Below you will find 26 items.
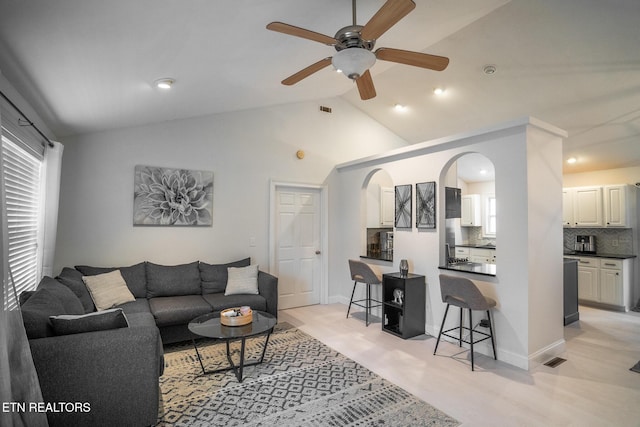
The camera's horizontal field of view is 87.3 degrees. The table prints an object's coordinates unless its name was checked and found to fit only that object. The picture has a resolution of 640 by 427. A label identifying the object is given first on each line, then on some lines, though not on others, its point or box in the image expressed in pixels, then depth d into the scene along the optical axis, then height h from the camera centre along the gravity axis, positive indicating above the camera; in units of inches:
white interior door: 203.8 -10.3
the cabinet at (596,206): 203.8 +17.6
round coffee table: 110.3 -34.8
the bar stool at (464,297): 124.4 -25.1
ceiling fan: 72.0 +46.3
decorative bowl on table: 118.9 -31.8
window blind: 101.4 +5.0
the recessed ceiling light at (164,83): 112.5 +49.5
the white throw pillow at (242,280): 161.0 -25.3
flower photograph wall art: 163.8 +15.5
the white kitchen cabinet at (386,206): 217.0 +16.2
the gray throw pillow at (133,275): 146.5 -21.9
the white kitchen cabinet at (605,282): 197.2 -28.8
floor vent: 124.8 -48.8
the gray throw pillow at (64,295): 104.4 -22.4
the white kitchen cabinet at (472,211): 280.8 +17.6
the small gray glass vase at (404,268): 160.9 -17.8
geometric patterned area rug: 90.4 -50.6
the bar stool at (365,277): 175.0 -24.9
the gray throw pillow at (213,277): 165.1 -24.5
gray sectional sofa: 74.9 -31.7
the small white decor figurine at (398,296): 159.5 -31.2
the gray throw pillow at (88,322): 81.4 -24.3
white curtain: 125.0 +8.9
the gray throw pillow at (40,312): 77.8 -22.0
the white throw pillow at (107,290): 133.7 -26.2
